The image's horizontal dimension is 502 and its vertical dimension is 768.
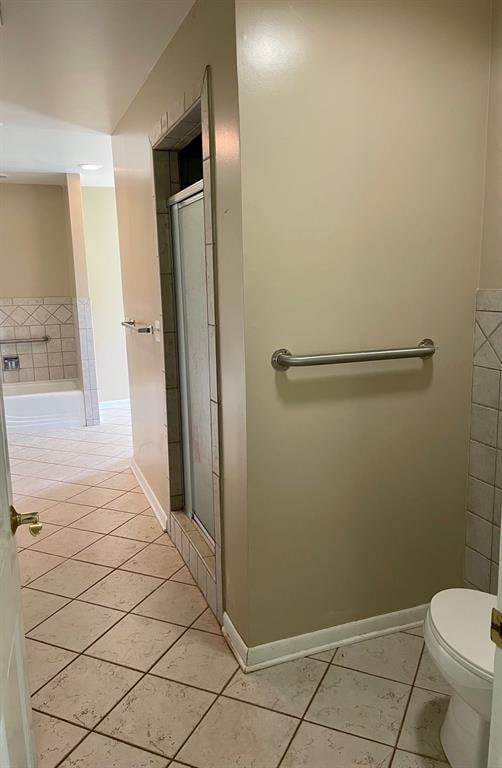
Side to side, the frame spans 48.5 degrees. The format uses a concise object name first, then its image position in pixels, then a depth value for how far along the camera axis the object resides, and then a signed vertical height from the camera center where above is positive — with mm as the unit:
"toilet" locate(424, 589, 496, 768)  1370 -958
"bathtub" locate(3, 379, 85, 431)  5324 -1129
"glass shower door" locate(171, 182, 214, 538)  2395 -296
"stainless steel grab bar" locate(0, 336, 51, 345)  5525 -517
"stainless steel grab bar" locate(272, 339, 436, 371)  1764 -245
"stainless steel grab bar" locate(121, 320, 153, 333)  3034 -239
